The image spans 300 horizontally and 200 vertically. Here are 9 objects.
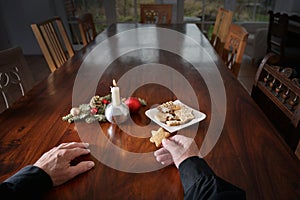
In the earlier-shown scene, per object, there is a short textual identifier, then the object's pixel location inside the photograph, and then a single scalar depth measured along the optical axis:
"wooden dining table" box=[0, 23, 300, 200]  0.64
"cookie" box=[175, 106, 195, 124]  0.90
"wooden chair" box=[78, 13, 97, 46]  2.22
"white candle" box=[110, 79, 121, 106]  0.85
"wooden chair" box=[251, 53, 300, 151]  0.88
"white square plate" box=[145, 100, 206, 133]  0.87
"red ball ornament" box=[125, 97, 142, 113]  0.95
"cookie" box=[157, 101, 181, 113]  0.97
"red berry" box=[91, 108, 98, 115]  0.95
